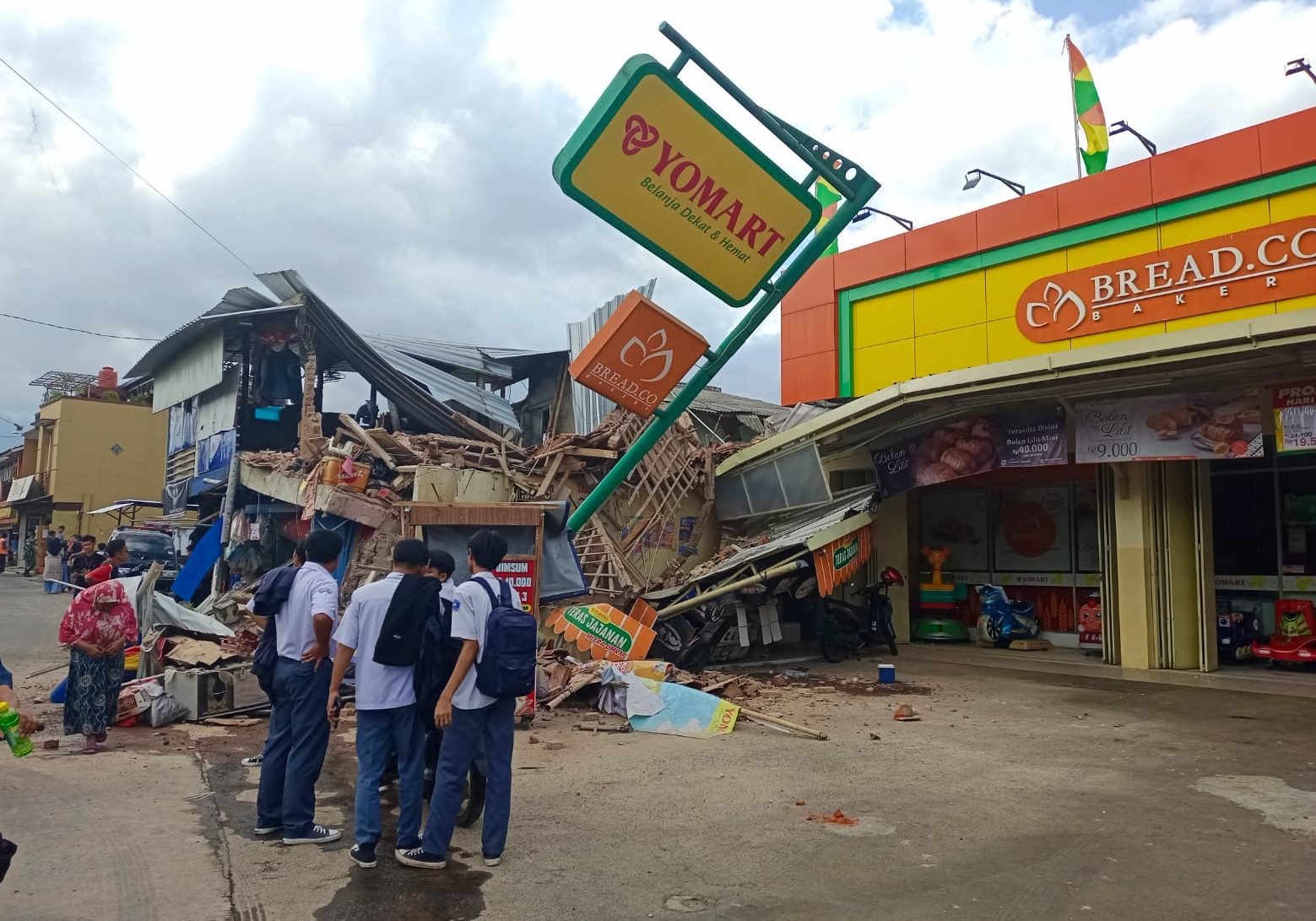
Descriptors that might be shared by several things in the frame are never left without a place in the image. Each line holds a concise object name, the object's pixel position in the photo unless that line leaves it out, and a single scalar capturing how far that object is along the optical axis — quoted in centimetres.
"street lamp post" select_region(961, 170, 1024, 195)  1560
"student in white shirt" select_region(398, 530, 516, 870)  486
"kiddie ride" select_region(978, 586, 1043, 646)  1527
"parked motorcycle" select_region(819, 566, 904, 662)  1345
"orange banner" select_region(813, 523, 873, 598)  1232
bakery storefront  1123
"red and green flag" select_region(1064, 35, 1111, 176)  1537
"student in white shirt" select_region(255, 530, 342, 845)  527
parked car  2362
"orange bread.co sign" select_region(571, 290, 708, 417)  982
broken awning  1249
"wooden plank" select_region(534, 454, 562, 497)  1441
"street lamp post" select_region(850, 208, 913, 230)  1716
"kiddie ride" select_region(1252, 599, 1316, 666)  1223
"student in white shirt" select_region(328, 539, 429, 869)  490
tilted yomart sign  819
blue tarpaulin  1655
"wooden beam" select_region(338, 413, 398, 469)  1366
